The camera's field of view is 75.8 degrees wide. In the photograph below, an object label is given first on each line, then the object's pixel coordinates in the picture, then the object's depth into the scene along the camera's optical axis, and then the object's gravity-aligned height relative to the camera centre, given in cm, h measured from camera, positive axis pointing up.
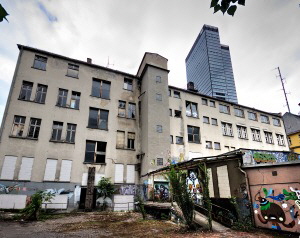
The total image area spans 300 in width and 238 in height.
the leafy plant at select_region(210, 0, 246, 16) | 324 +284
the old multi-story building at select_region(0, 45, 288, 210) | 1742 +579
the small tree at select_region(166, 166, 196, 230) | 873 -63
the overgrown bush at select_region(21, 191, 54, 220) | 1239 -150
